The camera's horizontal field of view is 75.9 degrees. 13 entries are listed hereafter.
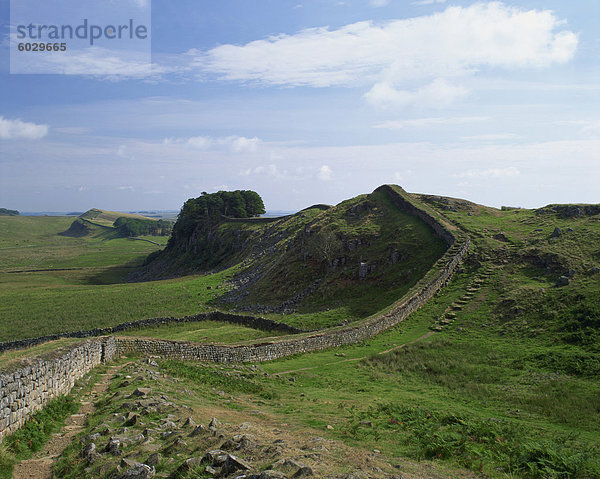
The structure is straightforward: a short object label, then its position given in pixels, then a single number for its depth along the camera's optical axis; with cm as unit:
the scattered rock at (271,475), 724
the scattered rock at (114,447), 947
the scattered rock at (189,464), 815
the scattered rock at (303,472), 738
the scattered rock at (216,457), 820
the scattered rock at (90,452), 940
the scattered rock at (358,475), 749
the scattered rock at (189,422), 1081
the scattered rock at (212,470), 784
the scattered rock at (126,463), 862
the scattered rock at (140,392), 1355
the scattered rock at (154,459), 862
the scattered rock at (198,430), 1007
